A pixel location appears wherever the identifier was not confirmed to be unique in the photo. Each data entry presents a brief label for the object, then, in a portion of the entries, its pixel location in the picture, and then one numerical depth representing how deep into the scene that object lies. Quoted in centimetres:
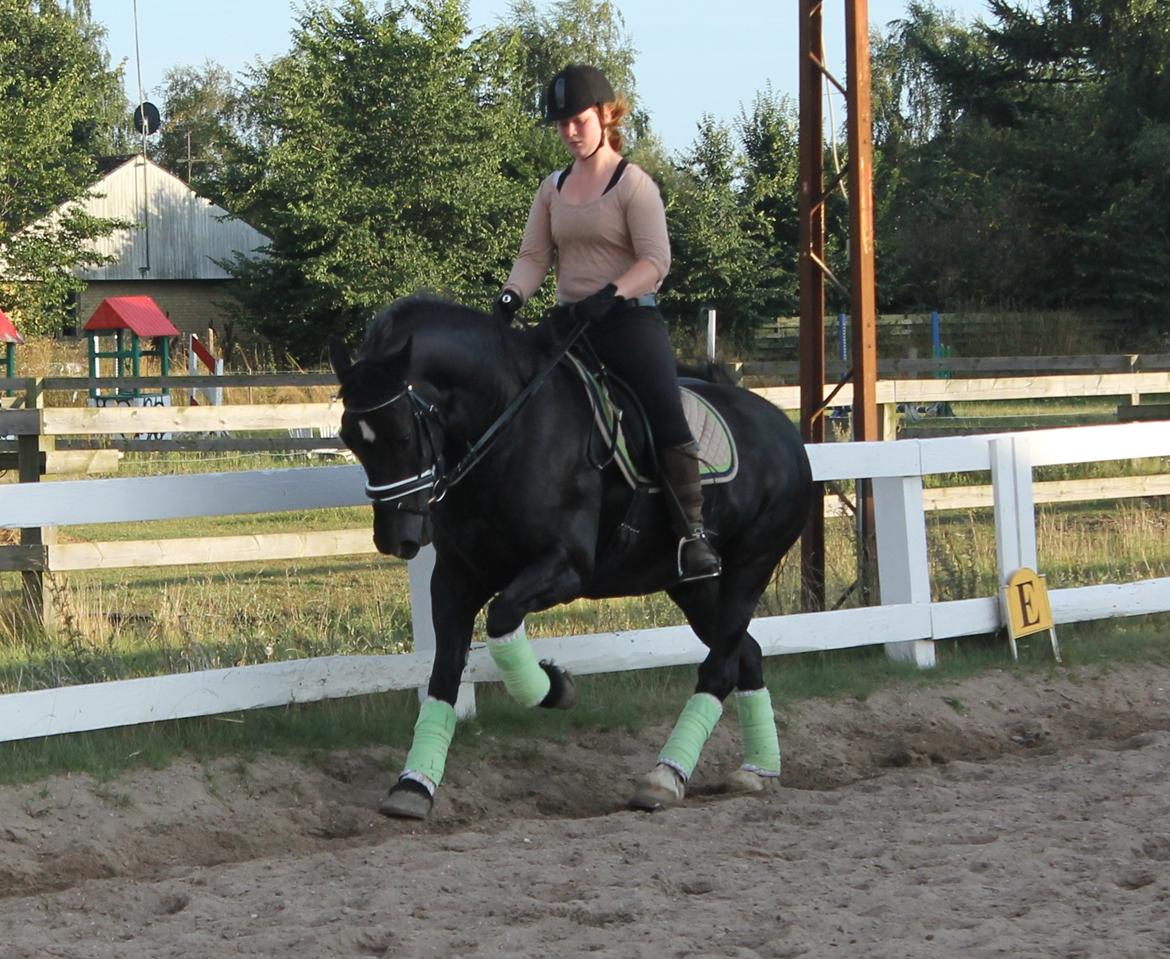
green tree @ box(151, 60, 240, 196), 8950
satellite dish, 5884
